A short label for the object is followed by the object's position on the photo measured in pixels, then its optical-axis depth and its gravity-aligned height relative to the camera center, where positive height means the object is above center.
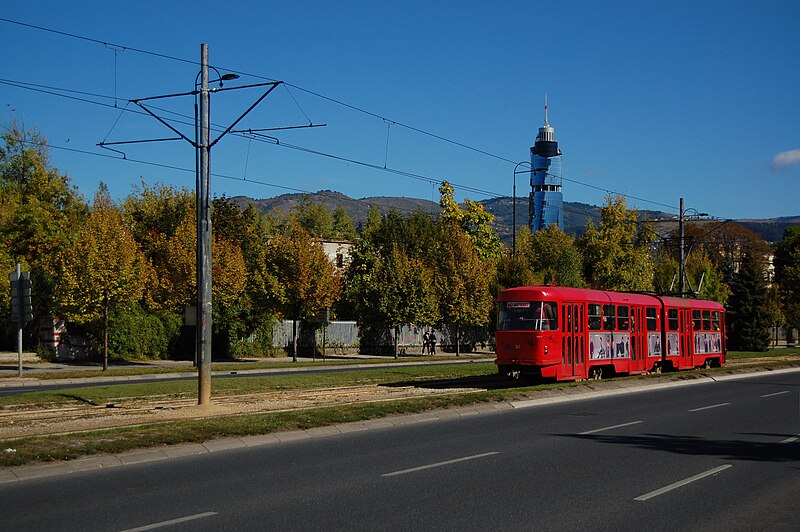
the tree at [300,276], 50.91 +3.27
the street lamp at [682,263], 48.58 +3.81
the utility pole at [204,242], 20.38 +2.09
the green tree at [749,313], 75.75 +1.54
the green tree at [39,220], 46.16 +6.69
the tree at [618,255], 72.00 +6.15
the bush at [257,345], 53.91 -0.62
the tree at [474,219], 81.69 +10.34
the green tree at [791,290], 89.50 +4.12
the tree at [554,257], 69.75 +6.31
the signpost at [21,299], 31.17 +1.25
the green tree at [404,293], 56.91 +2.53
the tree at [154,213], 64.25 +9.89
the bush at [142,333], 47.00 +0.10
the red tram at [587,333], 29.70 -0.01
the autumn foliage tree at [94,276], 40.19 +2.63
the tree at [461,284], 60.34 +3.26
